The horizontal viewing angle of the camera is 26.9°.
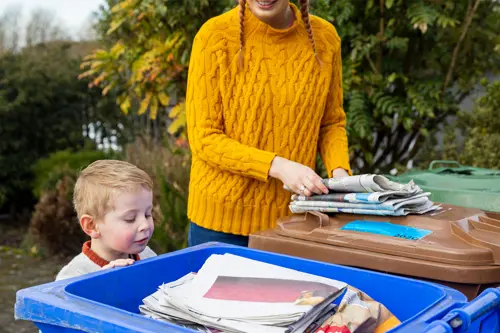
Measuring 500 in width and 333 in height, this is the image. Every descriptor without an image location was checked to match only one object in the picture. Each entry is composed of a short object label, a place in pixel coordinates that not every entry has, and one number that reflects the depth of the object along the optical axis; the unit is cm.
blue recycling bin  179
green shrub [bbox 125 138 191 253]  473
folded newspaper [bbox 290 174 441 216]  229
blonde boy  225
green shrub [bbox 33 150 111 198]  732
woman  250
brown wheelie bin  205
